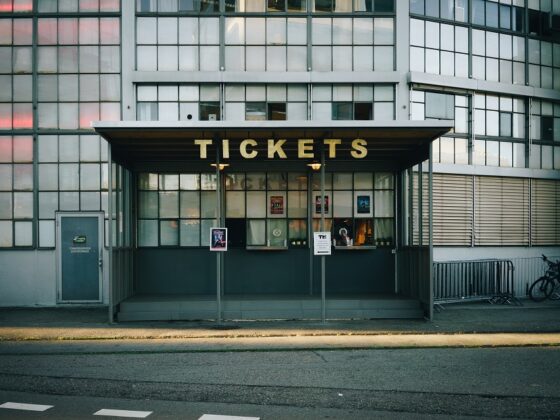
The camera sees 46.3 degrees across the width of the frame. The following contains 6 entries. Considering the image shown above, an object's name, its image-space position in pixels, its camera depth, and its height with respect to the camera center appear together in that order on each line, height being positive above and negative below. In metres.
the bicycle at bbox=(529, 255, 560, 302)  19.39 -1.86
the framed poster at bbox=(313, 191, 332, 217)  18.36 +0.55
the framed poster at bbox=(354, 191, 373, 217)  18.33 +0.57
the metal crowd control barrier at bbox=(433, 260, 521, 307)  18.00 -1.62
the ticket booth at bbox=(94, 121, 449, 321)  17.67 +0.06
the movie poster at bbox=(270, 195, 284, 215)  18.25 +0.52
